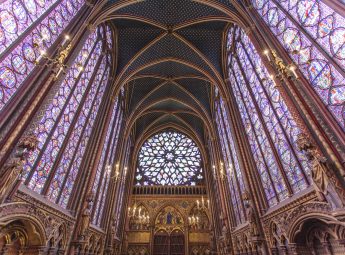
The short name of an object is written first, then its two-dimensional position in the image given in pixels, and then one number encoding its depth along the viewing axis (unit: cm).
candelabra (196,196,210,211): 2119
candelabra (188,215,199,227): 2030
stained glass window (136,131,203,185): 2341
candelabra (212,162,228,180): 1767
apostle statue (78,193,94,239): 998
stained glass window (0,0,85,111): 623
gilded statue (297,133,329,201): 566
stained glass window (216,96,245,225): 1388
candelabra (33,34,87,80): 696
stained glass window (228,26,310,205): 831
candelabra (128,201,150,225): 2062
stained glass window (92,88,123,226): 1365
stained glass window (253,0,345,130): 606
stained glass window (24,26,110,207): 805
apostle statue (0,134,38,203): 519
